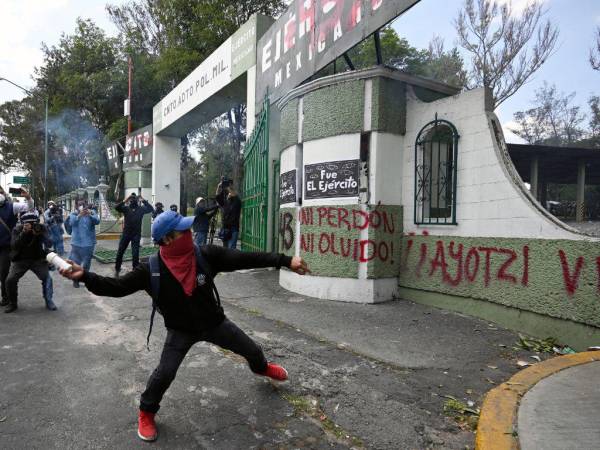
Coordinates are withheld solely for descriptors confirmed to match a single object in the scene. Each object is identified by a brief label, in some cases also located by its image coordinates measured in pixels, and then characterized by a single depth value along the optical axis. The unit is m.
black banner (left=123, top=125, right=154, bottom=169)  16.89
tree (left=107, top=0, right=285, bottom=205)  20.77
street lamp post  26.37
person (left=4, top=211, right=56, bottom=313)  5.60
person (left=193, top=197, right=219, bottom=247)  9.12
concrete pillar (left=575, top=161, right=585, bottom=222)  17.88
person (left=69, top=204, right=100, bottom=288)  7.07
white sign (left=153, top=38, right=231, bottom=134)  10.97
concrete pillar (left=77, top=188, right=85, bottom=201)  26.12
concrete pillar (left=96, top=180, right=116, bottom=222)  20.65
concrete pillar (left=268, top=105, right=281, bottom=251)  8.50
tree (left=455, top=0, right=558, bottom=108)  19.17
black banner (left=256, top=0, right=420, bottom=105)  5.94
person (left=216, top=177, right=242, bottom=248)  8.77
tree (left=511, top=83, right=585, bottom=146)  29.06
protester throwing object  2.65
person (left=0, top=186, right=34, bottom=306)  5.85
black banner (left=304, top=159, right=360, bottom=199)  5.89
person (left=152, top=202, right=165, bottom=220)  11.98
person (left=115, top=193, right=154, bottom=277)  7.99
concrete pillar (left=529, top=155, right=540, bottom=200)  16.72
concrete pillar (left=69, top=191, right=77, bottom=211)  28.98
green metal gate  8.43
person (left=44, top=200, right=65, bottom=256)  8.84
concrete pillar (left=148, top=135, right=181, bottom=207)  15.88
